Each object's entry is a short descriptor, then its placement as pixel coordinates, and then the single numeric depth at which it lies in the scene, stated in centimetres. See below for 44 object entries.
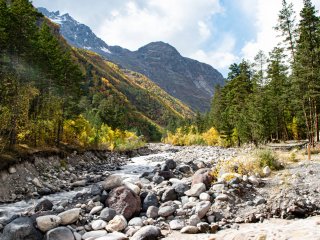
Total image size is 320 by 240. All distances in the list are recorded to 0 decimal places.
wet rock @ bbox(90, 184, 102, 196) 1268
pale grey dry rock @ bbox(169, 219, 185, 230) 948
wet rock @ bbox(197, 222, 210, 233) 912
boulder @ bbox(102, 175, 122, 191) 1291
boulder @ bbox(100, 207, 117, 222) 1039
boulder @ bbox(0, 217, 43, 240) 854
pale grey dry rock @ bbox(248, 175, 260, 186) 1252
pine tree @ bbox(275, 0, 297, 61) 3438
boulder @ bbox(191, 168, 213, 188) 1292
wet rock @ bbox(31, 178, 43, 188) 1780
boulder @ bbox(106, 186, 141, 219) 1080
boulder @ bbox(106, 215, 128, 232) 959
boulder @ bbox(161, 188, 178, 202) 1214
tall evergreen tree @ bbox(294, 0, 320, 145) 2755
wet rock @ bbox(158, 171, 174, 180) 1662
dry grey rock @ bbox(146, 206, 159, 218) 1060
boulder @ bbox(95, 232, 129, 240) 852
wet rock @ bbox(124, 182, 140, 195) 1235
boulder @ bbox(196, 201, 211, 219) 1007
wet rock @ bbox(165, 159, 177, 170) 2017
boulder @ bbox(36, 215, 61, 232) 902
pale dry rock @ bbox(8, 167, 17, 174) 1706
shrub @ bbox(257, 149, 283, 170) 1578
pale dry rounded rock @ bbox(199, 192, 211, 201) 1114
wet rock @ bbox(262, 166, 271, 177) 1428
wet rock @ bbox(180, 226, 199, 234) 908
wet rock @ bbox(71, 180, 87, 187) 1930
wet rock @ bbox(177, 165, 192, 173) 1933
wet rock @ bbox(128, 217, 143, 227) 992
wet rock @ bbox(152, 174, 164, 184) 1564
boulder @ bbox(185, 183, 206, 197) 1193
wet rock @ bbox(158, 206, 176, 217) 1055
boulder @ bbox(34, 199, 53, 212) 1112
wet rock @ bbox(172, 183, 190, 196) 1245
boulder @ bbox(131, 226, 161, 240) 865
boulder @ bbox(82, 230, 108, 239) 905
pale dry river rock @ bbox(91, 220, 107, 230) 979
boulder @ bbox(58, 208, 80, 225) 969
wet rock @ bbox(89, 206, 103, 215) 1105
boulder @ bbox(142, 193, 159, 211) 1137
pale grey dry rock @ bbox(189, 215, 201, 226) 955
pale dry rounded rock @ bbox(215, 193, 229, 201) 1080
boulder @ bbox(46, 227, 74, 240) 860
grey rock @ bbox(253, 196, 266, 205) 1050
